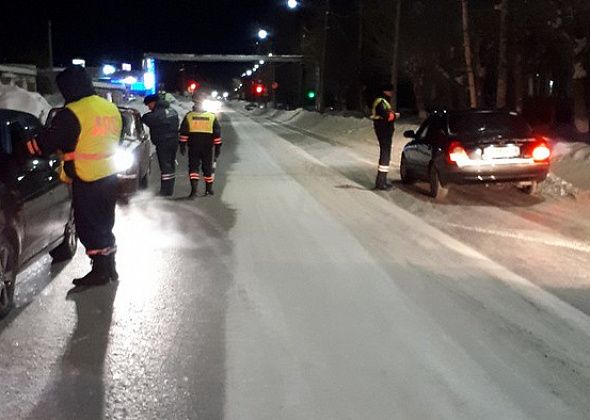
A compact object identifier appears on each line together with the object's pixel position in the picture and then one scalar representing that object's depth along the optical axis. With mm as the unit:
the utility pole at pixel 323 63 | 51138
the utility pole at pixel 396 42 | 33219
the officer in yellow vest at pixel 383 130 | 15016
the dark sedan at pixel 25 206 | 6457
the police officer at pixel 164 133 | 13766
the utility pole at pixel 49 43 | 73438
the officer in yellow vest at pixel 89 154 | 7133
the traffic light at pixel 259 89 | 114125
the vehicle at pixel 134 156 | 12836
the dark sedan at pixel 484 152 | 12953
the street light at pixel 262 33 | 79931
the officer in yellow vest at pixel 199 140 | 13812
